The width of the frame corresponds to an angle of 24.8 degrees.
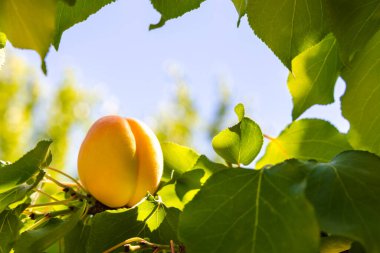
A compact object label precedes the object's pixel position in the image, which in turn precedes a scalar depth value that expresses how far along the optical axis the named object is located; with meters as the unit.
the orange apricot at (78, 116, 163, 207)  0.45
